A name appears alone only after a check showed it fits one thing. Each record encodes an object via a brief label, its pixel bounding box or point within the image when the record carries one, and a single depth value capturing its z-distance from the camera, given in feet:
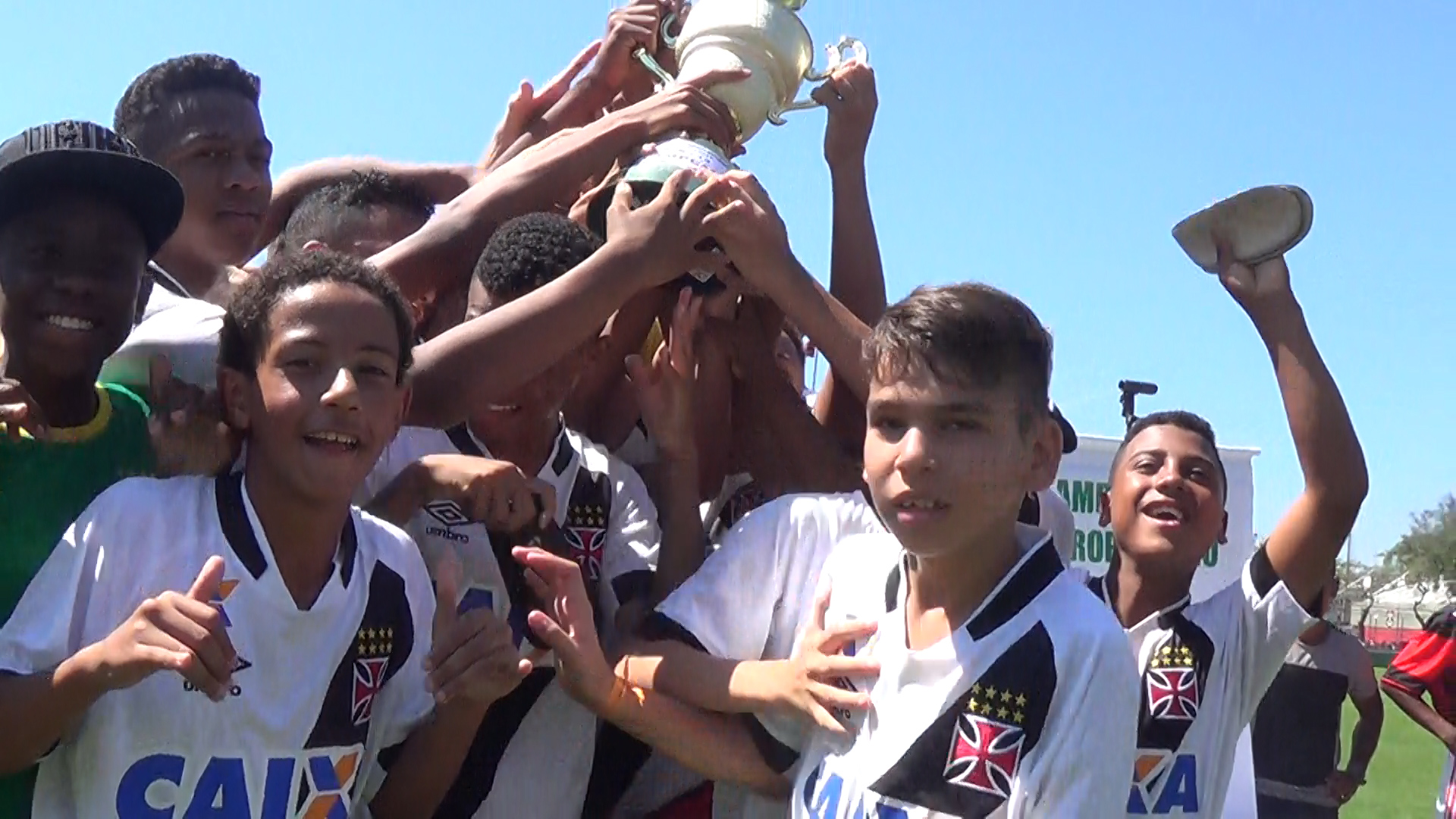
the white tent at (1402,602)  180.55
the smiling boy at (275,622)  6.17
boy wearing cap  6.50
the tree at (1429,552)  189.98
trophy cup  9.43
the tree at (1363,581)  192.65
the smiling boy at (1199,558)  8.43
